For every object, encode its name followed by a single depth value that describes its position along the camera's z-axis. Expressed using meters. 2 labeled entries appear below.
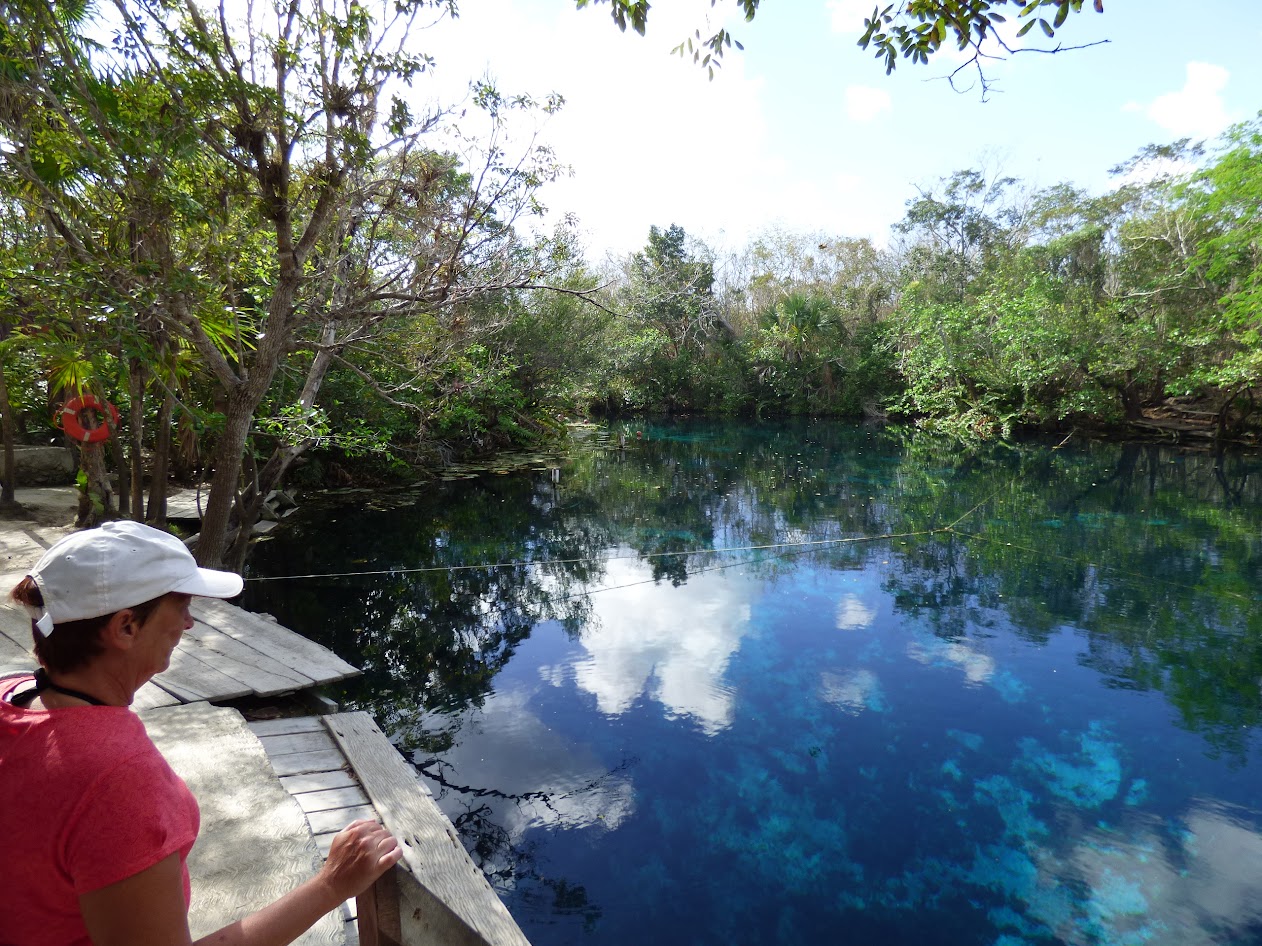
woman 0.99
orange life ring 5.98
